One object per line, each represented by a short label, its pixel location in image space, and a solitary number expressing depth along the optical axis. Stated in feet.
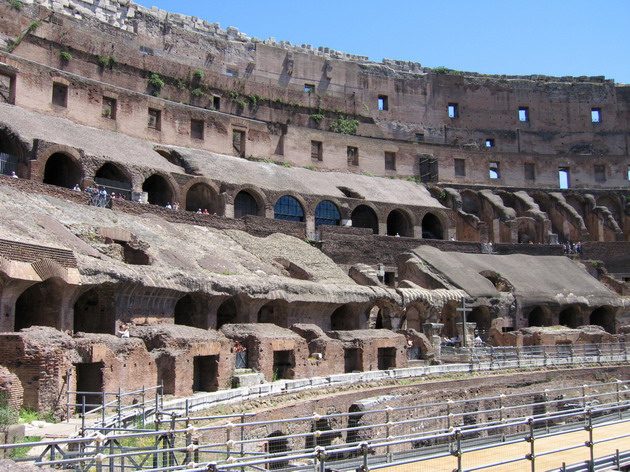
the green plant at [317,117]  183.93
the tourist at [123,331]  60.71
